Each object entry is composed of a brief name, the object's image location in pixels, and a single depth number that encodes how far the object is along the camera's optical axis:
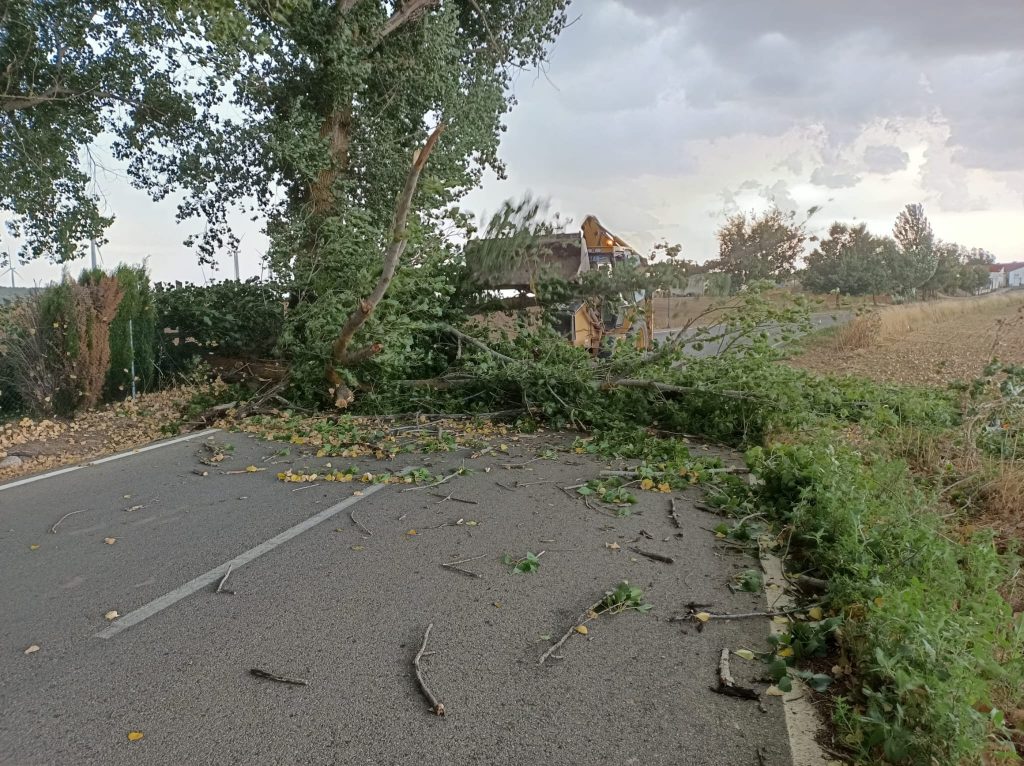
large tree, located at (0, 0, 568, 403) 11.27
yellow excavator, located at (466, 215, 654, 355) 10.51
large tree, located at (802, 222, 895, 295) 43.09
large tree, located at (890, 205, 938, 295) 46.94
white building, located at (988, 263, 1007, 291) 113.06
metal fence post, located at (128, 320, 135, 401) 12.26
